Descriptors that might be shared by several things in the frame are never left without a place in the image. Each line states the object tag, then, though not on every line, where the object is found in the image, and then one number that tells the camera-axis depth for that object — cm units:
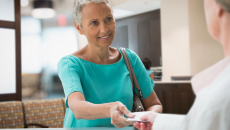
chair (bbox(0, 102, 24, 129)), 306
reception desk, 98
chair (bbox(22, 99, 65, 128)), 328
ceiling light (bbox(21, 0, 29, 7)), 593
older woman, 108
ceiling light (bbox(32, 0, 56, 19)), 595
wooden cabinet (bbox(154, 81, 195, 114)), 383
